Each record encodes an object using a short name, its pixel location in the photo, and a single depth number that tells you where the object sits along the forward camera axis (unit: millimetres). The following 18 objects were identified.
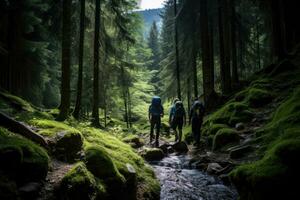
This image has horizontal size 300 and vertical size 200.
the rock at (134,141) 12404
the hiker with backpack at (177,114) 12234
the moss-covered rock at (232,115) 11102
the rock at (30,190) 3724
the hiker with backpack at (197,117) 11250
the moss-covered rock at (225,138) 9578
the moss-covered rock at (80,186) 4156
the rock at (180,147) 11211
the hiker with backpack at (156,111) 11590
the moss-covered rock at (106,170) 4934
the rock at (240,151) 7934
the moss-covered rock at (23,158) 3889
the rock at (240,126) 10325
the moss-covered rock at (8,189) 3426
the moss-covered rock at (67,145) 5559
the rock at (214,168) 7559
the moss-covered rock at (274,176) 4293
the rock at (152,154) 9820
